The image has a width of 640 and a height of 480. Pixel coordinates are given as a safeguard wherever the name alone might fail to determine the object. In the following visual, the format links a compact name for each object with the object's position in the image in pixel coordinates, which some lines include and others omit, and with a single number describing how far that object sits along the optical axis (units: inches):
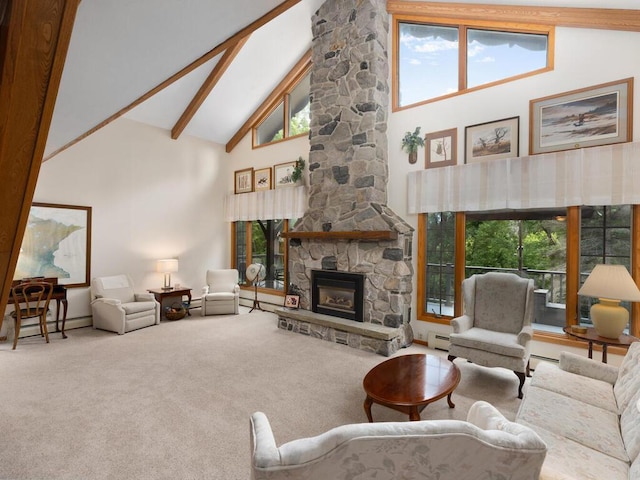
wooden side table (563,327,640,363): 110.5
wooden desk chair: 167.0
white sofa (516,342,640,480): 59.5
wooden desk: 182.7
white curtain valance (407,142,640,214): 128.0
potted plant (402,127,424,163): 181.5
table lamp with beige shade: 108.5
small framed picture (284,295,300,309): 207.6
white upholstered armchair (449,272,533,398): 123.6
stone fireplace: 174.1
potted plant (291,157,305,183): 234.7
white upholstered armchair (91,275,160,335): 198.1
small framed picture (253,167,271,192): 263.1
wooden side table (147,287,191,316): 229.7
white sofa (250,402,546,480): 40.0
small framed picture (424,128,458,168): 171.2
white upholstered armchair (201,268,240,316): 243.8
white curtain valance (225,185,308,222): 238.2
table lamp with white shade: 235.9
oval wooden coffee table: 89.9
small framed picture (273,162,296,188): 246.5
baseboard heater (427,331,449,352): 171.2
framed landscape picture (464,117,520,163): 153.7
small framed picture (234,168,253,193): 278.2
